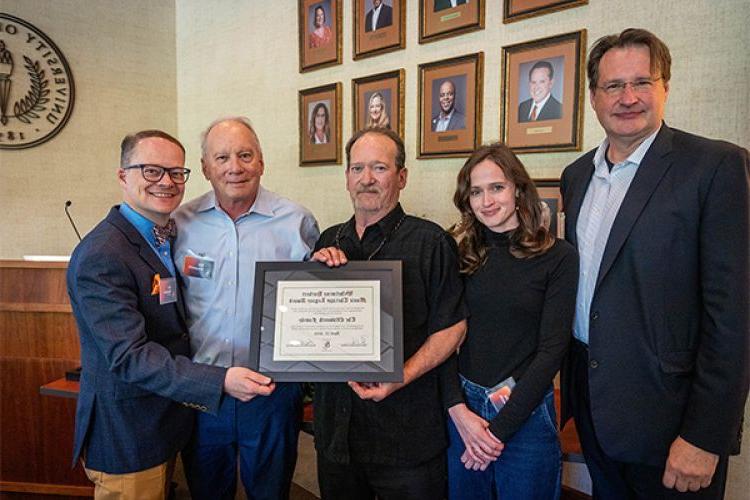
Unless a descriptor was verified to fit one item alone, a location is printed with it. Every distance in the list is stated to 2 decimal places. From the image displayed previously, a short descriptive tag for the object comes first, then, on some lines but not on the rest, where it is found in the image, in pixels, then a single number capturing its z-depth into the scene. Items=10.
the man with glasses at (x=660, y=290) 1.25
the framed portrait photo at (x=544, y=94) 2.14
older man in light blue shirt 1.77
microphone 3.49
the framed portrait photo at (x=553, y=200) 2.21
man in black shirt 1.49
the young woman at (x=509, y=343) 1.40
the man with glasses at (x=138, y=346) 1.45
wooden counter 2.64
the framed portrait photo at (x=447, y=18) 2.42
